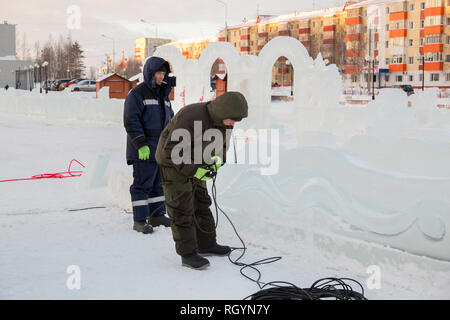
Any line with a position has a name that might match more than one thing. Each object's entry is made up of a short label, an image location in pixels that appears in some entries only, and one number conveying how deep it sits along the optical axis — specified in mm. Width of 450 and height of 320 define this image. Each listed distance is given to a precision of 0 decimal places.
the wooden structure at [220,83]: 30359
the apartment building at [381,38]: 55000
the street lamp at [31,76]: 59069
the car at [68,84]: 49575
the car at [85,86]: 44719
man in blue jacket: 5277
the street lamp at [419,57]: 56375
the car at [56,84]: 51062
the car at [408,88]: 42759
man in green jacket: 3992
